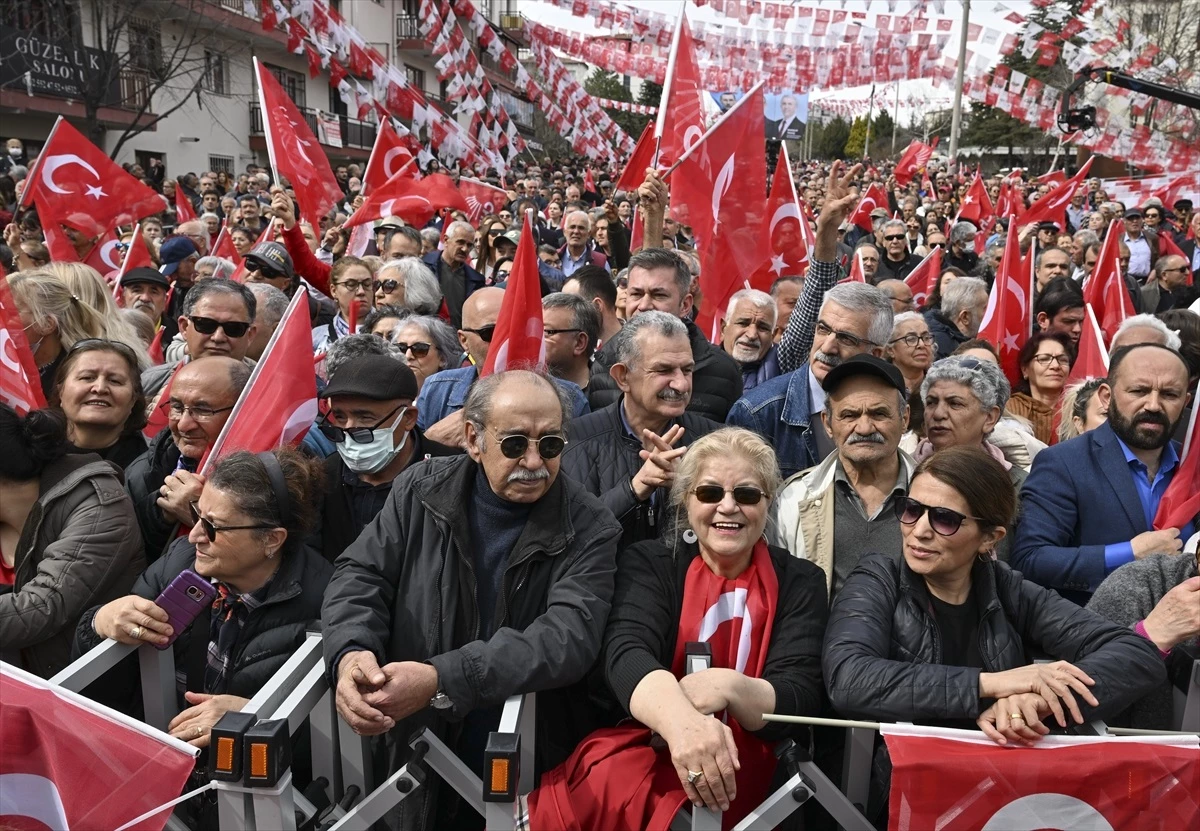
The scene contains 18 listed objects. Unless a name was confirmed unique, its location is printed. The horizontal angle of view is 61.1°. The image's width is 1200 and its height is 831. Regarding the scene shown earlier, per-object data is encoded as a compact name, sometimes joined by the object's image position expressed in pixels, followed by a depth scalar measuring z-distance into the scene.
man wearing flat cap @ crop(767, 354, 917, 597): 3.40
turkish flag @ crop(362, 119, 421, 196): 10.46
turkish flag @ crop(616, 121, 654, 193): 7.72
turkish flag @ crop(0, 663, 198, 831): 2.51
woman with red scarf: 2.60
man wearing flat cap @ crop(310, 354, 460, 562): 3.62
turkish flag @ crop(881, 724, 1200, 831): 2.49
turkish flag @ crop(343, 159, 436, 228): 9.89
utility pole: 26.03
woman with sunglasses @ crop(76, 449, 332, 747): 2.93
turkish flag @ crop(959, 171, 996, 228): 16.09
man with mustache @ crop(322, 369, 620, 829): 2.78
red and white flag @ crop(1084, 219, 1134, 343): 7.86
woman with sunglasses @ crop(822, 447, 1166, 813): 2.59
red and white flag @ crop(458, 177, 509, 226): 13.02
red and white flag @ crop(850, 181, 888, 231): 13.43
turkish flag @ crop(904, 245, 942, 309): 9.28
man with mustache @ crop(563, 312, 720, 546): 3.93
